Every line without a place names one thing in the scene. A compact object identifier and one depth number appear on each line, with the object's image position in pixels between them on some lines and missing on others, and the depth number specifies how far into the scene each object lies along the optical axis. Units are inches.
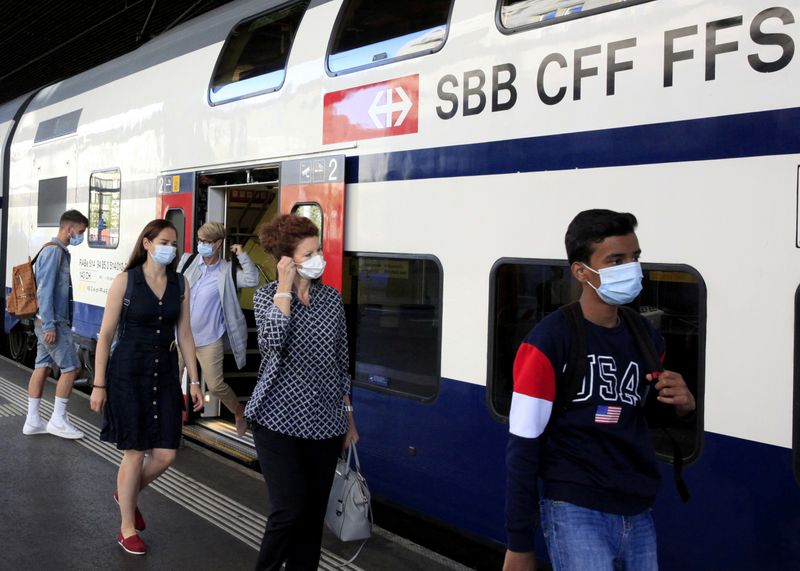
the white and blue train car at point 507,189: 111.3
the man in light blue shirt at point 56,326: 248.7
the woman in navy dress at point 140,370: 166.6
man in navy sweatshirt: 87.7
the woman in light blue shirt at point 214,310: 220.5
